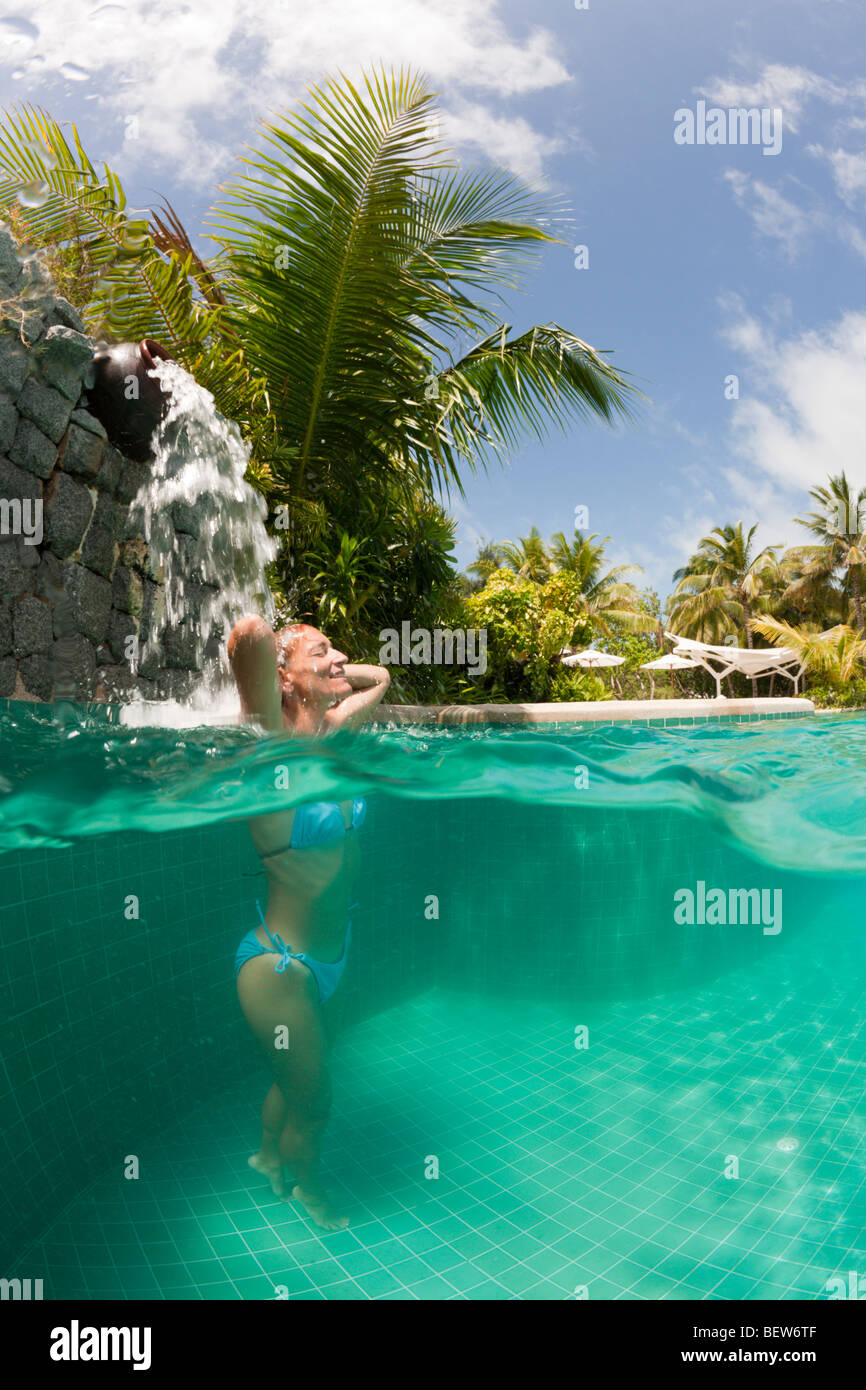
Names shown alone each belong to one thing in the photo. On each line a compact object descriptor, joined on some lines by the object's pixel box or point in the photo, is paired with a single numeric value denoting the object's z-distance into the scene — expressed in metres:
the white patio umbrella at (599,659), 19.20
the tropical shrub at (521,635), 11.14
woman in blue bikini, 3.44
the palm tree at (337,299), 8.12
